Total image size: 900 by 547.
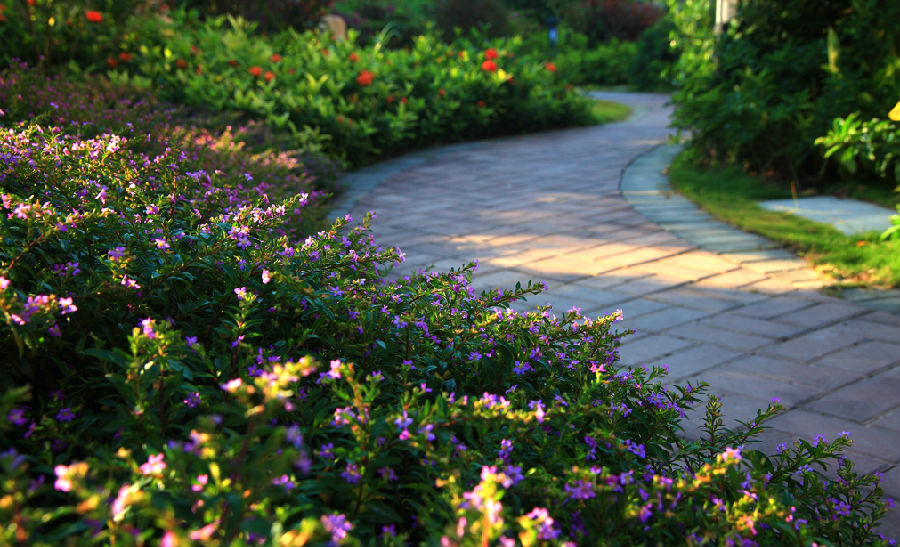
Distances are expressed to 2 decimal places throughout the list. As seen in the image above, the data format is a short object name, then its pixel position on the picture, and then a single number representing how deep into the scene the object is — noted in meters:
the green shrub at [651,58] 16.70
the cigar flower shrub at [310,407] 1.09
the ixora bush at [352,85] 8.01
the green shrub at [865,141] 5.27
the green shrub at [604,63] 18.36
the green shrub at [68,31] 7.95
